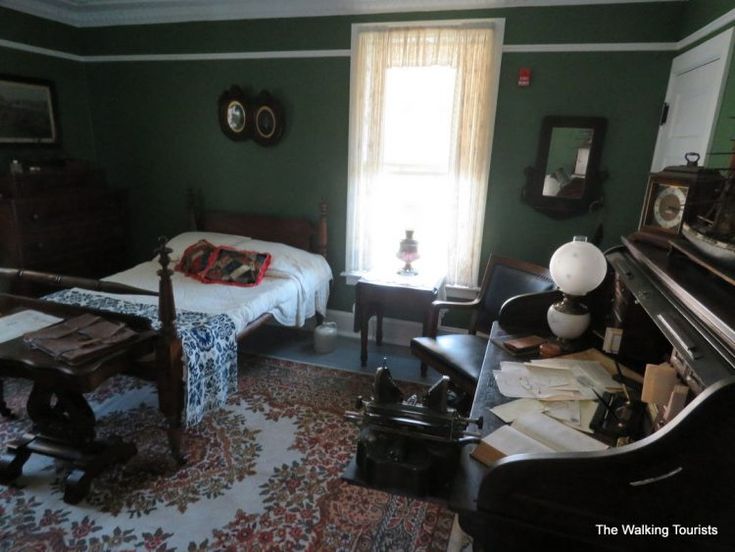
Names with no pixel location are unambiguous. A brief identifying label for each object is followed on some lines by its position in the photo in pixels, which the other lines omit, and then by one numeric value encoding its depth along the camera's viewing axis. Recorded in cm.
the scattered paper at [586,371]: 149
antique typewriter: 102
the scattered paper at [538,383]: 142
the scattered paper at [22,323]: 197
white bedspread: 275
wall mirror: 302
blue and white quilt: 223
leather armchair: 233
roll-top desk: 85
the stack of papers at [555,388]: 132
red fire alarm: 305
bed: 211
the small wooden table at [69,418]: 183
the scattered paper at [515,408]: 130
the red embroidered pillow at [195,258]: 331
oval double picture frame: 362
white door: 219
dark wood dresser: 331
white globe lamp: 173
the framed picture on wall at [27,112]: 362
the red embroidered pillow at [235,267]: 318
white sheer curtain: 314
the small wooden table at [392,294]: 310
